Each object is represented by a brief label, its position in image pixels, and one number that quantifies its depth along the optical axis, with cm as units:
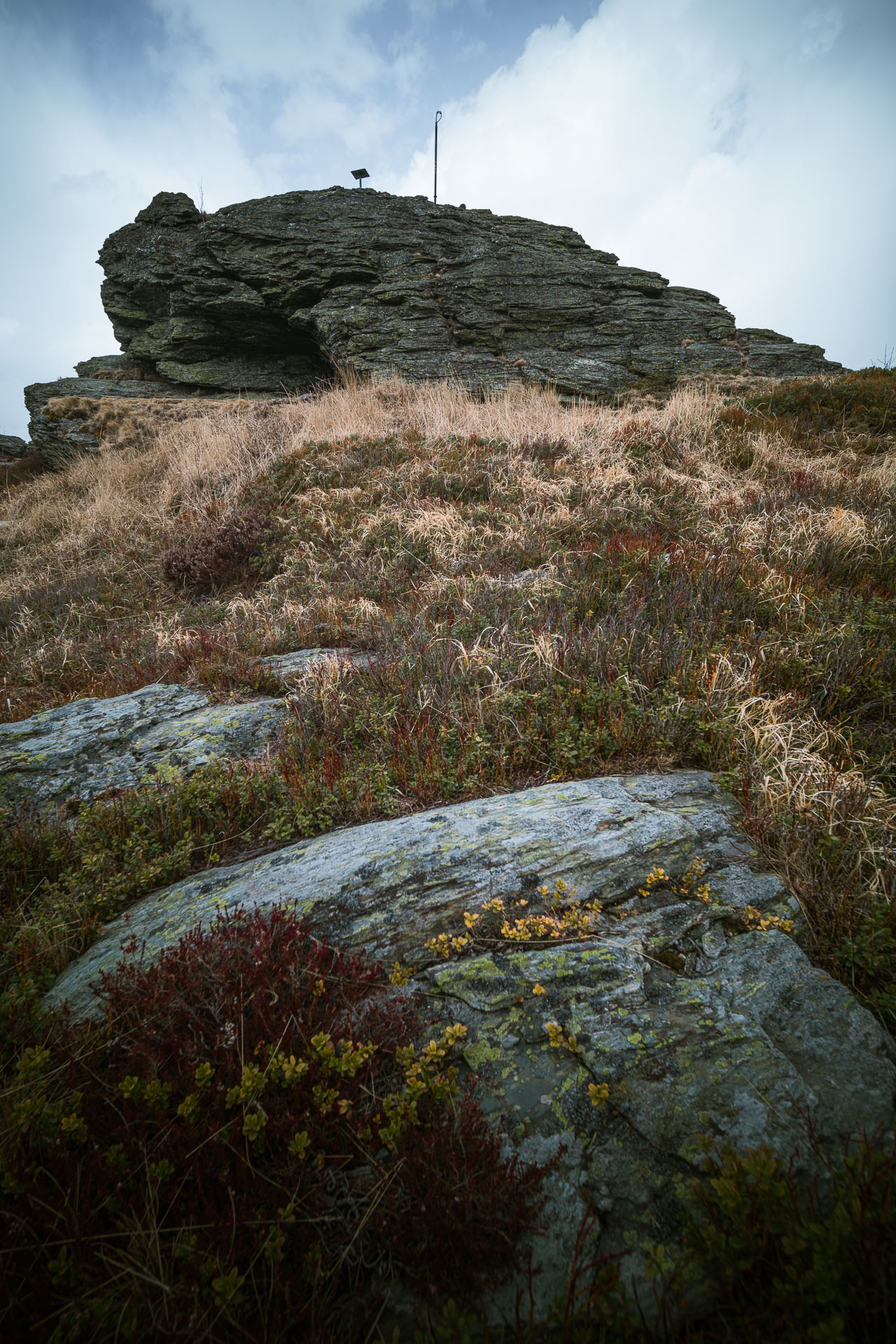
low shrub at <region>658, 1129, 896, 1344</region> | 103
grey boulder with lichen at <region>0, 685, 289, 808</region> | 374
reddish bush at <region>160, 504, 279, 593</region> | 780
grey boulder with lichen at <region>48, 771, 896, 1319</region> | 143
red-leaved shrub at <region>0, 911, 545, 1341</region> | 117
